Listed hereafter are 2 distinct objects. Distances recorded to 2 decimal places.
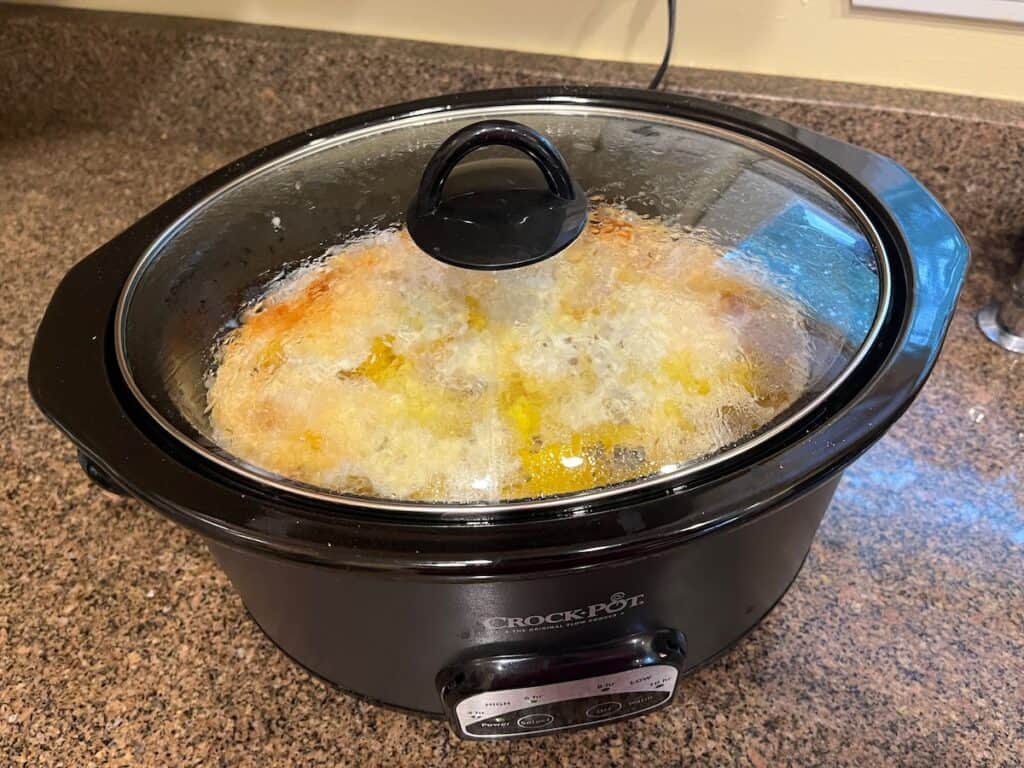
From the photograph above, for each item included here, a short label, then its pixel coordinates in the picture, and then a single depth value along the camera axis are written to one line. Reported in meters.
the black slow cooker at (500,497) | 0.50
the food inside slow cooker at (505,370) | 0.55
